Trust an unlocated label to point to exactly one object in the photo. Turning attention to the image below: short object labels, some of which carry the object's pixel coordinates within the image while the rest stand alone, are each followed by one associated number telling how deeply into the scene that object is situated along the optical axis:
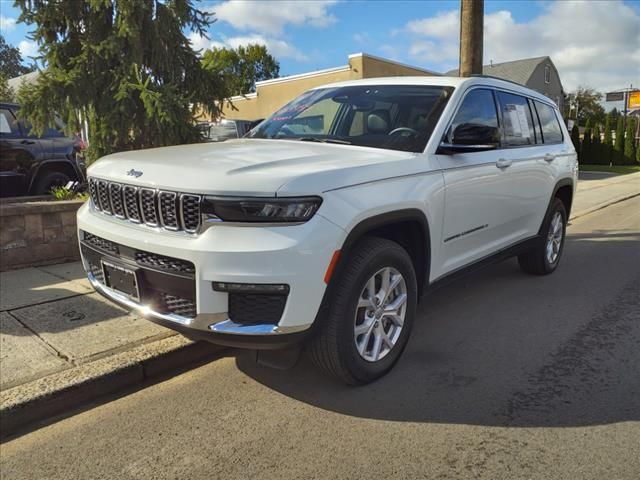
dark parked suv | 7.31
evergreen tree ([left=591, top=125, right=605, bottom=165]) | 29.38
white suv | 2.58
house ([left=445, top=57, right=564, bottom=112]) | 45.88
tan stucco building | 21.14
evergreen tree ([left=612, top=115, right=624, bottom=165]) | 29.59
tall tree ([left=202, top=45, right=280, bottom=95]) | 61.36
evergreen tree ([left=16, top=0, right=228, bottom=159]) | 6.24
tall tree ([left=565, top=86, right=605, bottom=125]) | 75.81
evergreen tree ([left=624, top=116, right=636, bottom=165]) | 29.89
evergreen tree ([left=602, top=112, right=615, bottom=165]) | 29.36
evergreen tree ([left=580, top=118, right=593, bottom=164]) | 29.50
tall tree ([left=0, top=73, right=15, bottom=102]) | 13.76
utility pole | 8.26
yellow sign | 33.08
